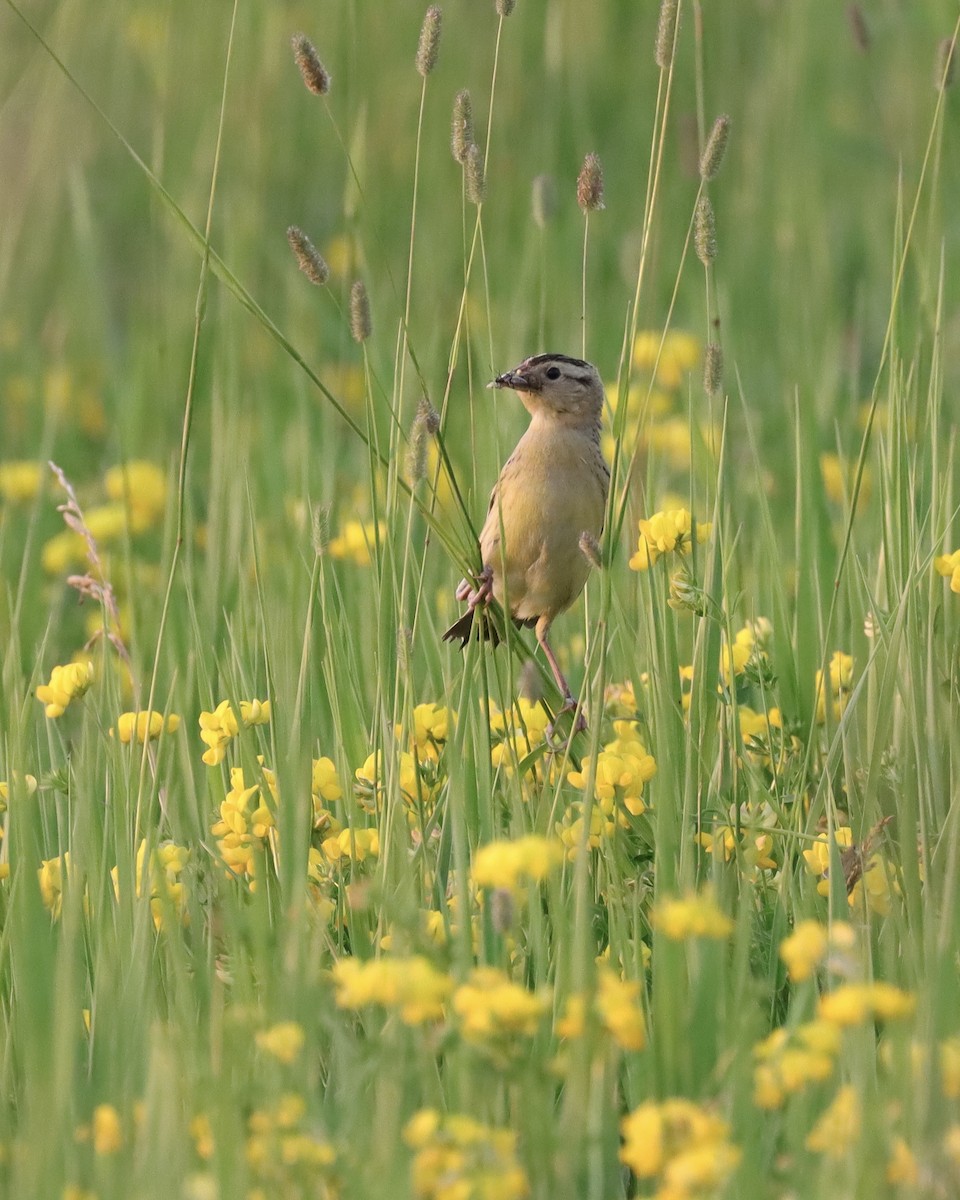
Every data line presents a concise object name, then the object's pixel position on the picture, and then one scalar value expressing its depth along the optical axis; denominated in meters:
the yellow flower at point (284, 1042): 4.30
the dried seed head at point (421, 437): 5.98
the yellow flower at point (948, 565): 6.91
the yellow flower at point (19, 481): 12.52
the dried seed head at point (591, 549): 5.71
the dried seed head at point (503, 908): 4.71
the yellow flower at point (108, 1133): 4.32
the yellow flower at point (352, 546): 8.93
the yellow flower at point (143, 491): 12.40
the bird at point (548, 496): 9.17
